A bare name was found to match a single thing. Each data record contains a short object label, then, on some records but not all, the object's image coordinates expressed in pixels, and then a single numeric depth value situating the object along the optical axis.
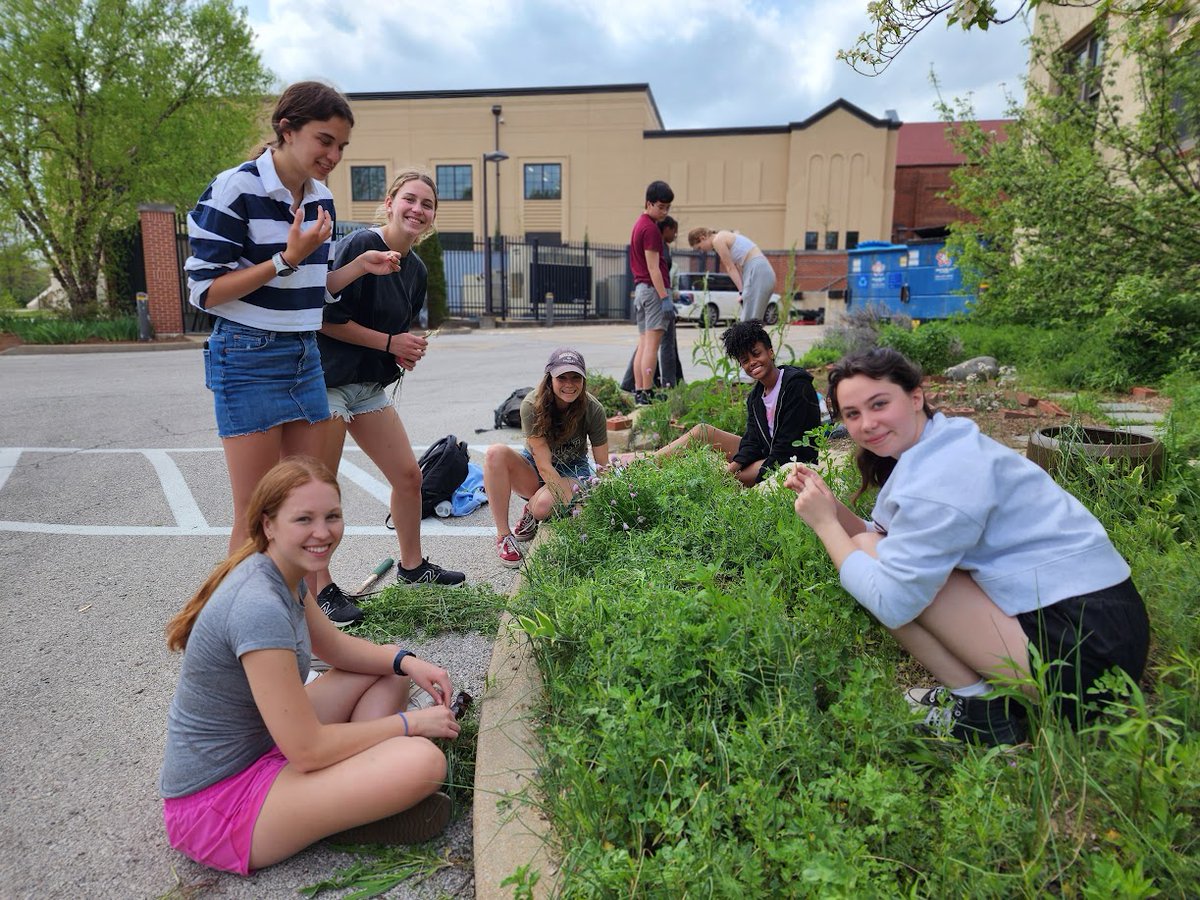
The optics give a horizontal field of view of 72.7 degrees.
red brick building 45.44
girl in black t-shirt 3.55
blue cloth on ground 5.50
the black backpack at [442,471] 5.43
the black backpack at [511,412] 7.83
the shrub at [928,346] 8.99
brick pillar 19.81
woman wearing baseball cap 4.41
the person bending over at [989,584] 2.12
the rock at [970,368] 8.20
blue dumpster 20.11
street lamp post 27.22
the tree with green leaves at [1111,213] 7.20
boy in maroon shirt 7.83
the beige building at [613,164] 41.91
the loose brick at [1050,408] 6.06
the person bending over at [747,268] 7.29
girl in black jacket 4.71
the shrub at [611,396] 7.49
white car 26.81
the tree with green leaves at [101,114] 18.12
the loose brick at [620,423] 6.73
